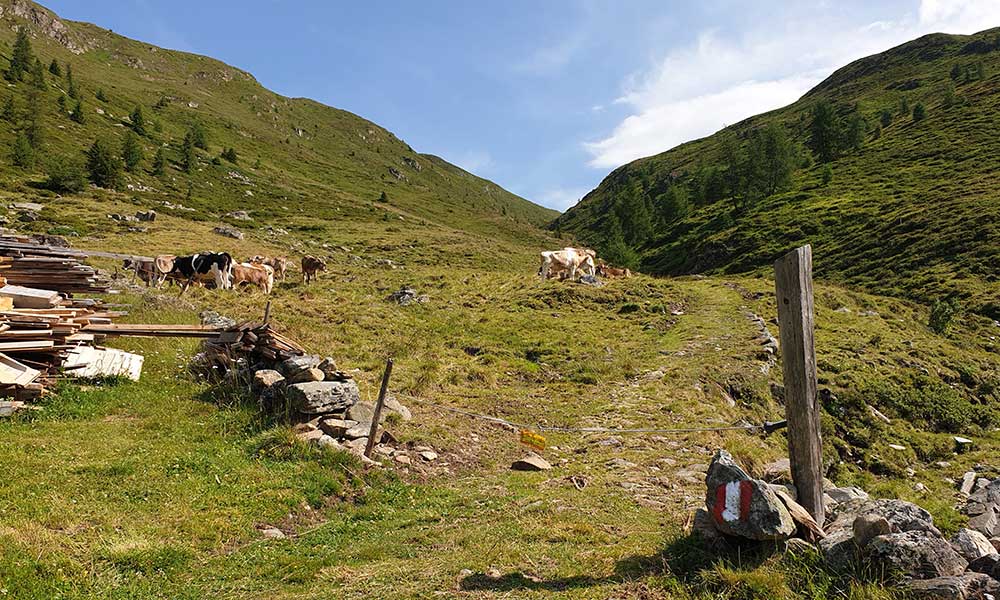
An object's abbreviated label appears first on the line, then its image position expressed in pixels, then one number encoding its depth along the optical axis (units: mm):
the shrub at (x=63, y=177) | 56031
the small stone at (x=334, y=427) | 9312
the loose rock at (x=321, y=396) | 9352
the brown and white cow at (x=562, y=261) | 32312
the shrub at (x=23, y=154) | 62031
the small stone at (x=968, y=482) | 10297
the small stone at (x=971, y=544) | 4387
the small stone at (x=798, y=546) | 4738
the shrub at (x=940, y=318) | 26469
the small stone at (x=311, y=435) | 8797
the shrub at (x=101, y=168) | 65875
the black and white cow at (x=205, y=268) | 23812
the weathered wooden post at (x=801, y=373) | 5375
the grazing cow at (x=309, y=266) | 30625
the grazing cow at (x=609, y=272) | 35750
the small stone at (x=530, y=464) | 9570
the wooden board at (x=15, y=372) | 8906
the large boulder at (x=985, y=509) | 5641
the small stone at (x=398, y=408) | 10996
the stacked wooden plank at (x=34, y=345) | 9091
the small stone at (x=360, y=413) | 9961
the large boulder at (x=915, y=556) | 4102
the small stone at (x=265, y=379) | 10159
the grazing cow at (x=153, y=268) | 23750
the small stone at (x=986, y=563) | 4160
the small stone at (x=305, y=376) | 10000
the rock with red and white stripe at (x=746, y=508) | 4715
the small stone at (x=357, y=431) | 9320
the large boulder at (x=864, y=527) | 4457
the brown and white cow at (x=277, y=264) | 31005
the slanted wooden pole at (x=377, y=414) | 8867
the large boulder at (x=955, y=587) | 3824
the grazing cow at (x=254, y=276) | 24656
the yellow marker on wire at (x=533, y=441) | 10719
